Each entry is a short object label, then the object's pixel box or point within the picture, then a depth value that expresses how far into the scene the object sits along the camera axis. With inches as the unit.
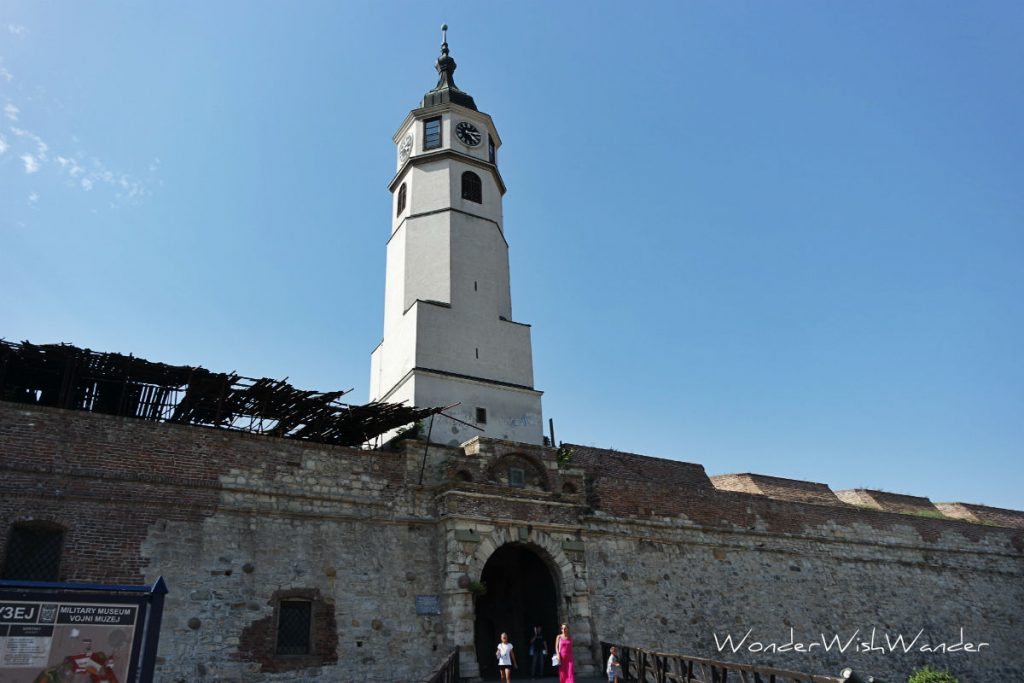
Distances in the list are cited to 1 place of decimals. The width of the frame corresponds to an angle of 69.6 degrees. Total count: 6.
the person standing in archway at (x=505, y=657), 510.6
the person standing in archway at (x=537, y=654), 618.5
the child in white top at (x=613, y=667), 513.3
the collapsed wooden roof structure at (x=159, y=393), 526.6
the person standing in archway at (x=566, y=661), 479.2
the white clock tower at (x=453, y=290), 844.0
